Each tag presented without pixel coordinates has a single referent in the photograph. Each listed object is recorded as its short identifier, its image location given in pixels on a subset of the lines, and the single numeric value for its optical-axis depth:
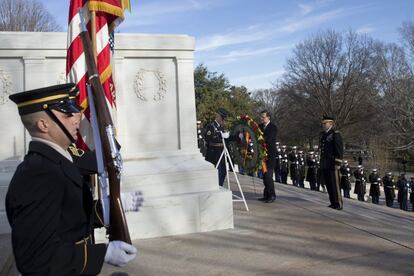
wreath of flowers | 7.89
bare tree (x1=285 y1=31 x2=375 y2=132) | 49.09
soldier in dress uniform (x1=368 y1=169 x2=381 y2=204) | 17.55
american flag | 4.27
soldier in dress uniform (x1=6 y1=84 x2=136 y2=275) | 1.66
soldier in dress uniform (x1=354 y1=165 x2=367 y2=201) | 17.11
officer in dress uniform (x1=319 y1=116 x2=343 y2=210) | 7.44
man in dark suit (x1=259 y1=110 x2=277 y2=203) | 7.79
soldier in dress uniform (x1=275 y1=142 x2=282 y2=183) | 16.20
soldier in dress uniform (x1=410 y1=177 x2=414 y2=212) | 16.64
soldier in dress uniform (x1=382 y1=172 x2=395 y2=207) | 17.19
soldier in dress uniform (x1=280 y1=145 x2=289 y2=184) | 16.64
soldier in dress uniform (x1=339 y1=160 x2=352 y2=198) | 16.38
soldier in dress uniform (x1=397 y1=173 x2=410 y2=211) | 16.61
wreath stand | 6.99
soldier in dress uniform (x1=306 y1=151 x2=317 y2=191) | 15.89
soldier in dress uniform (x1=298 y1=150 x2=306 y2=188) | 16.08
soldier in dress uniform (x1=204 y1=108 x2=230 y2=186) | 8.08
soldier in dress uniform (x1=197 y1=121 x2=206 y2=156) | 13.49
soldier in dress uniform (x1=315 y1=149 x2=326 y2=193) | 14.59
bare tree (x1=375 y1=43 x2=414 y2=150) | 40.64
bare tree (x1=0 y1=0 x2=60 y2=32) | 28.38
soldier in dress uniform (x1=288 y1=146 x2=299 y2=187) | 16.28
